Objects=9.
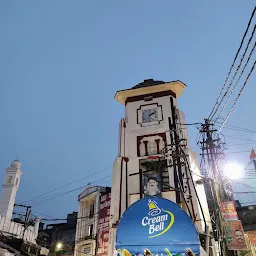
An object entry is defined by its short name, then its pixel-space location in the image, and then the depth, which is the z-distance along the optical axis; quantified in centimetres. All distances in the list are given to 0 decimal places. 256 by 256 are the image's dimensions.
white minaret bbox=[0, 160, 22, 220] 2800
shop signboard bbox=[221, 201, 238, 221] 1595
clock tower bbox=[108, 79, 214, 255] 1445
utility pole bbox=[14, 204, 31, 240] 2747
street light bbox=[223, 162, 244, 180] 1944
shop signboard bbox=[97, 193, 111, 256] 2552
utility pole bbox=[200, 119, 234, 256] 1422
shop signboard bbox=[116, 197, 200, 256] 859
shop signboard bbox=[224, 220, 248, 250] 1470
